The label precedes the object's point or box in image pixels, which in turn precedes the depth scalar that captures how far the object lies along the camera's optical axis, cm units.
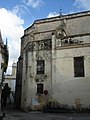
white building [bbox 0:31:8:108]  1348
